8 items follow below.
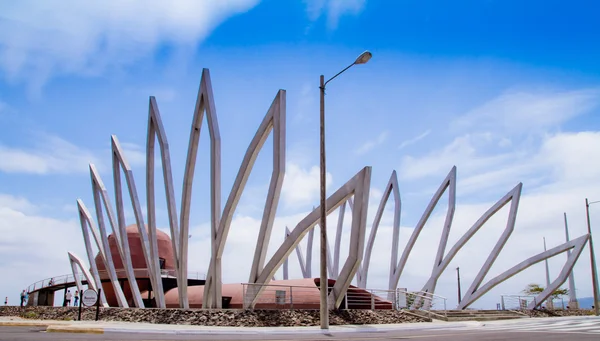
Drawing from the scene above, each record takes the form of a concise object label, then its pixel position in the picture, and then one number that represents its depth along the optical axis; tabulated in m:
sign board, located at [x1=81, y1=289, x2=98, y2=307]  20.19
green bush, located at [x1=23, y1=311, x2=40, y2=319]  28.09
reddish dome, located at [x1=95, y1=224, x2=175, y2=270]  45.62
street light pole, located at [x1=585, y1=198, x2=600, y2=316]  34.66
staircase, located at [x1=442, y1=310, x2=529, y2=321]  27.80
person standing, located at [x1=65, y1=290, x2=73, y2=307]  39.66
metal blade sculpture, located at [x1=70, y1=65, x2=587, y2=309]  22.00
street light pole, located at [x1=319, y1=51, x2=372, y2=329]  17.22
